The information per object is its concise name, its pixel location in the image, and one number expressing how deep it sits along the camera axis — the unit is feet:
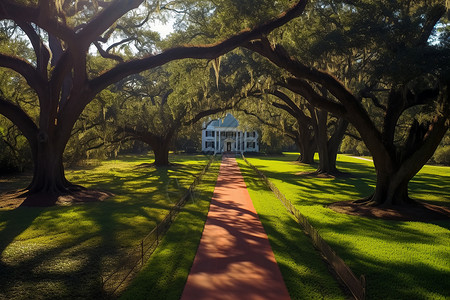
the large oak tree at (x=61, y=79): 44.04
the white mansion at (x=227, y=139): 247.09
